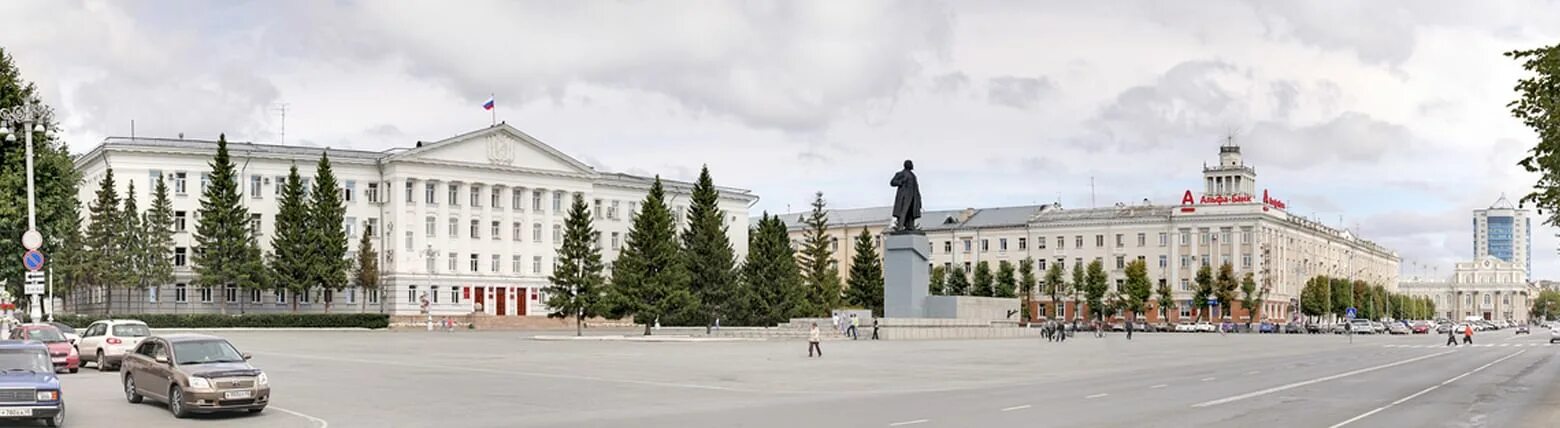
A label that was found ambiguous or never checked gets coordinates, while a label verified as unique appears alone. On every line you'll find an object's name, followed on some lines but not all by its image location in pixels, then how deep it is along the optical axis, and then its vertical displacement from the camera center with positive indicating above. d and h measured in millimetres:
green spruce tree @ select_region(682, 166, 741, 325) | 90500 -1072
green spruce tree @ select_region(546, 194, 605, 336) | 85250 -1198
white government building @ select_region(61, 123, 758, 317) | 98625 +3695
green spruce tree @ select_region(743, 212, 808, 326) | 95438 -1785
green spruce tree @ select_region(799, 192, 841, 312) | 107188 -1264
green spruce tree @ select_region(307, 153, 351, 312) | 95938 +1541
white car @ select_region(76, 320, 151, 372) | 37562 -2328
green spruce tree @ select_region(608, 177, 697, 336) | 82312 -1174
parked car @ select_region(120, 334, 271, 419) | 23422 -2079
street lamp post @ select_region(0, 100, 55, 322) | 36562 +3692
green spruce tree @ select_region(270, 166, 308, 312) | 95062 +766
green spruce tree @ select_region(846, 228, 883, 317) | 110375 -1884
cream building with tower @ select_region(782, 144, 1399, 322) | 140375 +2036
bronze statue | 72375 +2846
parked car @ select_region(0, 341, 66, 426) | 20797 -1978
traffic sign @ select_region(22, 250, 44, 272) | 33969 -112
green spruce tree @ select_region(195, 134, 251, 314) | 92375 +1701
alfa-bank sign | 141000 +5584
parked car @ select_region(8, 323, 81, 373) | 35656 -2271
